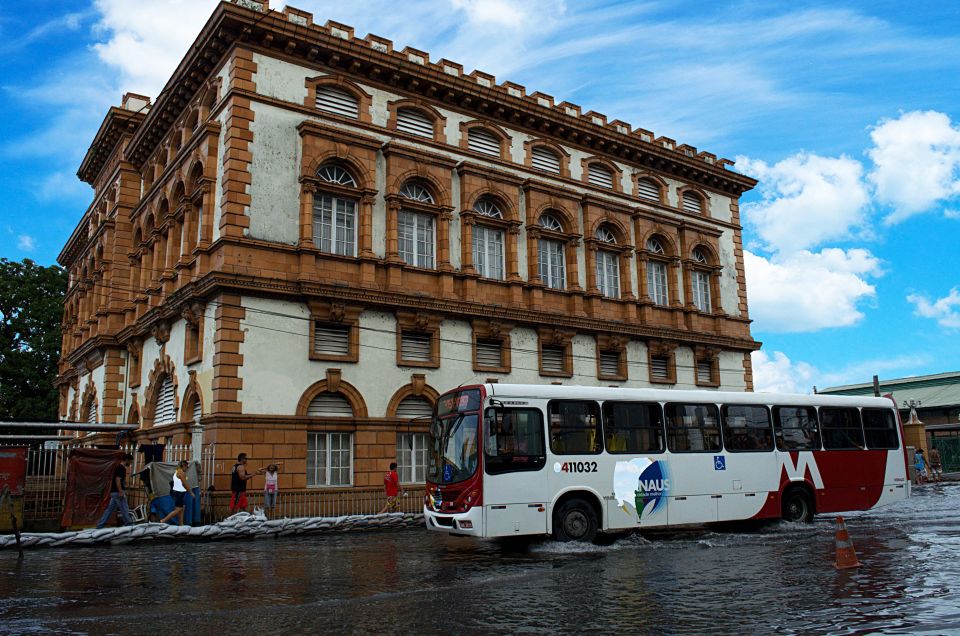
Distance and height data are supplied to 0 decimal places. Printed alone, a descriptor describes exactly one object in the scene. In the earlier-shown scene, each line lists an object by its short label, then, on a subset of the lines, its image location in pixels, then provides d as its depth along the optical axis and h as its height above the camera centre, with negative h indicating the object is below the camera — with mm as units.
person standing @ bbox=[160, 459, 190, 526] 18969 -536
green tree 45969 +7778
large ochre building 21844 +6717
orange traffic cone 11844 -1522
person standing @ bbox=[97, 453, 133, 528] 18711 -672
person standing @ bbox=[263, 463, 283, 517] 20094 -605
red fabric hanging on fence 19219 -368
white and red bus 14469 -125
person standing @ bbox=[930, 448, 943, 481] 38562 -1047
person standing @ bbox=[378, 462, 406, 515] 21266 -683
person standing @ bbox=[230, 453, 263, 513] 19453 -469
